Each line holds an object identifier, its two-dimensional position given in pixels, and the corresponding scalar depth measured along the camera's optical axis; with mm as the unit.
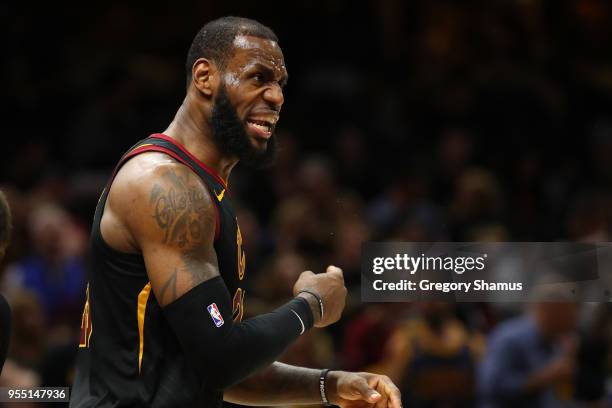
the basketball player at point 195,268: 5863
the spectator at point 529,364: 9773
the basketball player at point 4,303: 6480
